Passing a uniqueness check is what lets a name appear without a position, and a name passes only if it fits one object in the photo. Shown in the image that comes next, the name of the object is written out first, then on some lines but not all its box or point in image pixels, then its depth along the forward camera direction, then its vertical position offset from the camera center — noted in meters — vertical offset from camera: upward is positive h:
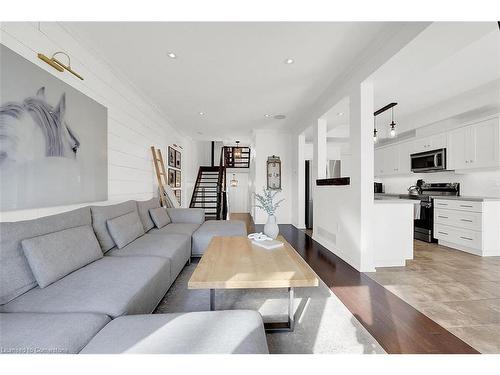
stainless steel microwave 4.27 +0.55
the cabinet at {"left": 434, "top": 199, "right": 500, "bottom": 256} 3.39 -0.61
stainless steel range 4.20 -0.36
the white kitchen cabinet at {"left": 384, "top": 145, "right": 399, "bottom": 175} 5.58 +0.72
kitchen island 2.98 -0.60
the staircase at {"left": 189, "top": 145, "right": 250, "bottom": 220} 7.23 +0.13
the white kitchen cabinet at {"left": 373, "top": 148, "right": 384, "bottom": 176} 6.11 +0.72
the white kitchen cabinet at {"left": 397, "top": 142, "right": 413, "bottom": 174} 5.16 +0.74
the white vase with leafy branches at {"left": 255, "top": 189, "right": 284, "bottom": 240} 2.38 -0.41
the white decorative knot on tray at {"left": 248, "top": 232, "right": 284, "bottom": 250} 2.11 -0.55
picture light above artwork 1.78 +1.04
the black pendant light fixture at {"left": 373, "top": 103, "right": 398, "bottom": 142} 4.12 +1.53
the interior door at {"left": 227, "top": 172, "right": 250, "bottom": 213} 10.60 -0.42
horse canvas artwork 1.60 +0.41
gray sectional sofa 0.94 -0.63
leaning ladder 4.42 +0.13
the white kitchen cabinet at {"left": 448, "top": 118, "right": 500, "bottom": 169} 3.47 +0.71
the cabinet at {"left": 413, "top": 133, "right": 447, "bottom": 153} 4.32 +0.93
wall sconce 10.26 +0.24
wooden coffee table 1.39 -0.58
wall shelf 3.21 +0.09
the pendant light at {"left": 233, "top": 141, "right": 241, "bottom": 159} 10.91 +1.75
